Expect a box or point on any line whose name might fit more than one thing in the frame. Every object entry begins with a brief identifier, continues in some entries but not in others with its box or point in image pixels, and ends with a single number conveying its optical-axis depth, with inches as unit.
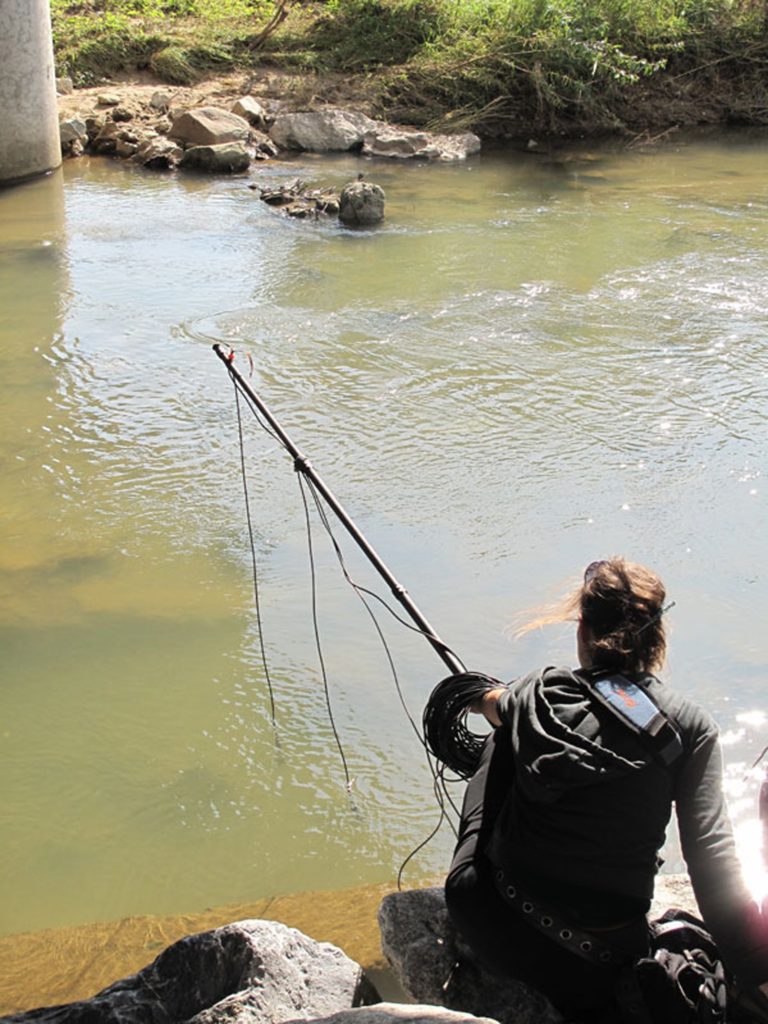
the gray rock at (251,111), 592.7
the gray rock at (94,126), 567.5
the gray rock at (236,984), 96.6
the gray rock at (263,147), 570.9
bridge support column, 474.3
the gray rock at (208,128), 543.2
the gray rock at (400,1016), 85.8
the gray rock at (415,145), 578.2
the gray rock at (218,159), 530.0
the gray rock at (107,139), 561.9
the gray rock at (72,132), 547.5
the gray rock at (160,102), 597.3
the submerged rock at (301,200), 456.1
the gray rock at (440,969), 97.9
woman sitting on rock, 85.7
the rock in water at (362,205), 436.1
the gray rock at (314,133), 584.1
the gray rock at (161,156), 538.3
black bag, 87.6
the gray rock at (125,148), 554.9
